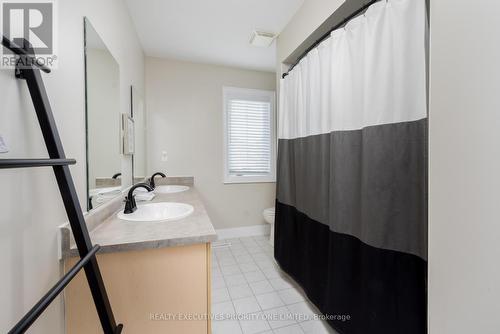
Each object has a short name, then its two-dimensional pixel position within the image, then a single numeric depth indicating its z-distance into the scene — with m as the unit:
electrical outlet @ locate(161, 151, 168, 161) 2.93
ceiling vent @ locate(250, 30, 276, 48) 2.28
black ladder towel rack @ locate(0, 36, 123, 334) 0.58
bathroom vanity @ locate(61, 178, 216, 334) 0.92
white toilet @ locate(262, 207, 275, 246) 2.86
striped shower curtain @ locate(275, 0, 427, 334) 0.96
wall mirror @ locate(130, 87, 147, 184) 2.16
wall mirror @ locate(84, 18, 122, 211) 1.14
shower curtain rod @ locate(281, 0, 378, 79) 1.18
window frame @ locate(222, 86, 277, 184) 3.19
